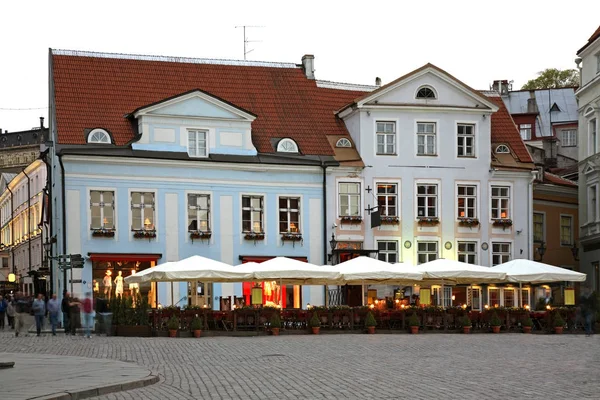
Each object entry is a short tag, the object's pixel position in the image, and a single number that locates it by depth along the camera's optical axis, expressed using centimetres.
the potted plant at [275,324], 3691
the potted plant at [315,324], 3731
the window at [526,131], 8156
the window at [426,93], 5088
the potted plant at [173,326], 3578
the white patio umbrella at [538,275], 4041
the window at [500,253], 5131
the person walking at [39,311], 3831
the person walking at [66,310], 3988
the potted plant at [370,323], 3788
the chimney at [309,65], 5475
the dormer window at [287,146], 4950
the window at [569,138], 8175
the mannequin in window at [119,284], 4406
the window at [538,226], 5556
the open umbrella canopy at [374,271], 3878
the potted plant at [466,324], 3869
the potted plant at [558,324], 3891
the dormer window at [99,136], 4644
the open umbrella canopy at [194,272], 3703
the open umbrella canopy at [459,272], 3944
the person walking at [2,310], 4887
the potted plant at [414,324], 3828
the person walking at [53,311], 3888
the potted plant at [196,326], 3569
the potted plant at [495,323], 3888
